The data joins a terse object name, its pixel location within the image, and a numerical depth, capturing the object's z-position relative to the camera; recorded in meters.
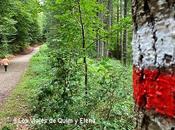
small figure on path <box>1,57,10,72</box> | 12.52
